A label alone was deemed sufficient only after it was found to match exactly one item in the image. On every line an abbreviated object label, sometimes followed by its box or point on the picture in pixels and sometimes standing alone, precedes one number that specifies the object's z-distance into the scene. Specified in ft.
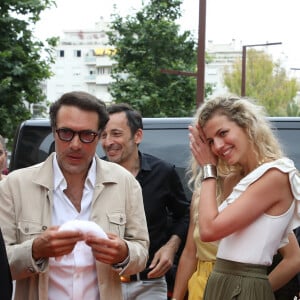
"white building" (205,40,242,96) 314.14
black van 14.17
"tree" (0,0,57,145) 49.98
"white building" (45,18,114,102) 315.17
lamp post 82.64
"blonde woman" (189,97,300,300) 9.75
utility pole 45.01
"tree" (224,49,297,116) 162.40
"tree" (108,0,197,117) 61.46
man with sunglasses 9.53
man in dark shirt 13.50
